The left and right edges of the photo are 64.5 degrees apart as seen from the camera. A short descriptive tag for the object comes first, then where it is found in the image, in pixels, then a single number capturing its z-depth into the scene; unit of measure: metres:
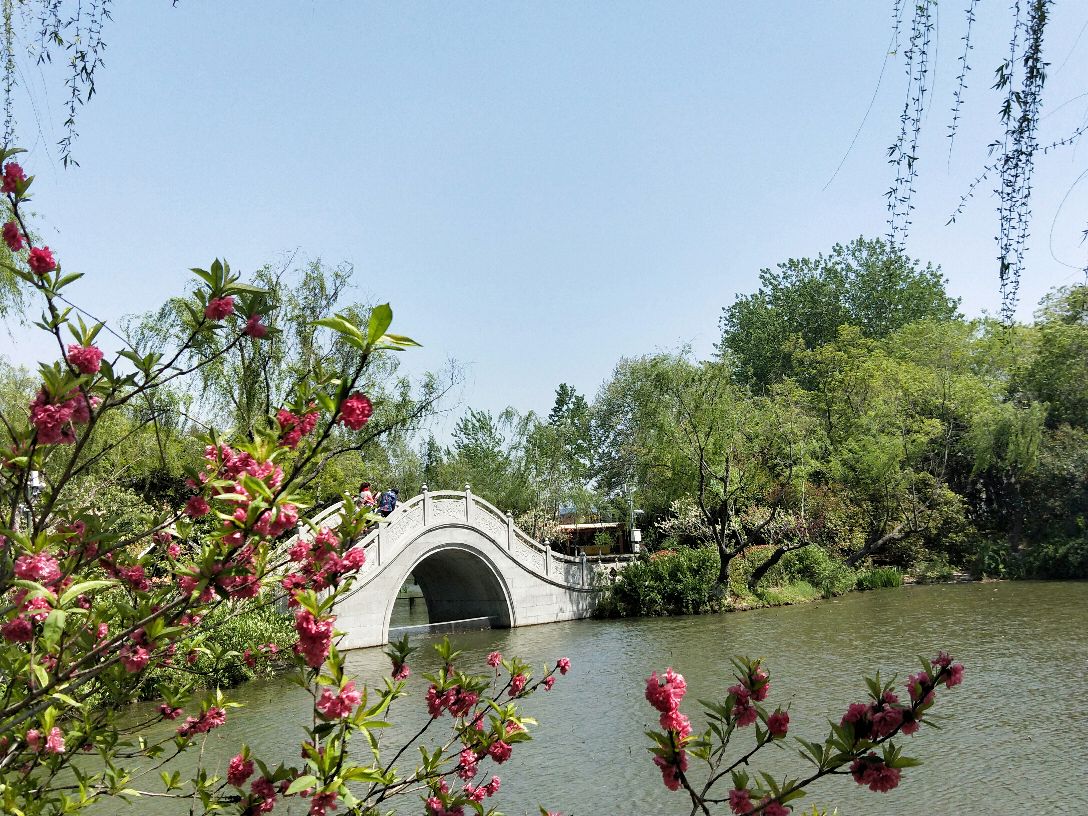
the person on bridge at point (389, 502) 15.84
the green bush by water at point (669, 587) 18.62
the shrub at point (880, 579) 22.59
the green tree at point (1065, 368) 24.73
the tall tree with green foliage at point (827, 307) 38.12
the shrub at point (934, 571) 24.05
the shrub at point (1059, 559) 22.36
